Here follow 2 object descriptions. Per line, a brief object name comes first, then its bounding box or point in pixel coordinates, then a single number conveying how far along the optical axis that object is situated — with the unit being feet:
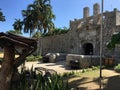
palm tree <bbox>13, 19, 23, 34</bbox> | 51.35
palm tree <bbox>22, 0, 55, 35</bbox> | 47.37
